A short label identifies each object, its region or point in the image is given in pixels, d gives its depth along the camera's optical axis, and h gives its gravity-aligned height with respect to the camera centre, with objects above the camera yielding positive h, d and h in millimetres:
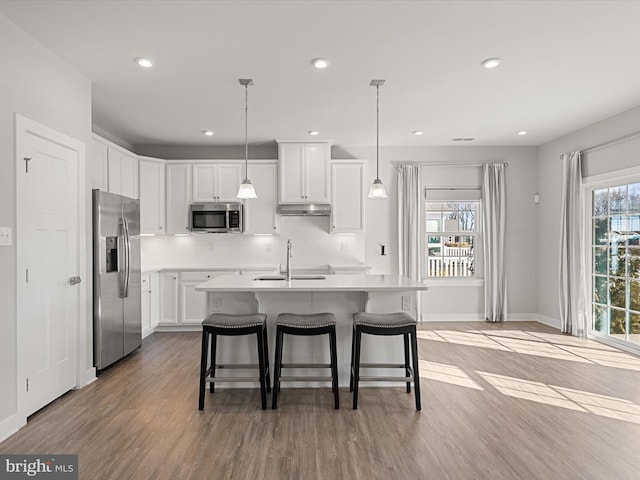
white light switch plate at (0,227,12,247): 2596 +40
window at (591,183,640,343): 4652 -239
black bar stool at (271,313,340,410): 3037 -667
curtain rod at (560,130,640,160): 4441 +1158
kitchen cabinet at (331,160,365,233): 5930 +668
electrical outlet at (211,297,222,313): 3496 -537
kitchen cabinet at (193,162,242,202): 5914 +949
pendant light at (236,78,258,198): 3662 +489
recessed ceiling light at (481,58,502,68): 3247 +1446
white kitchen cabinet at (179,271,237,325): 5605 -753
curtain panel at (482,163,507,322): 6223 +51
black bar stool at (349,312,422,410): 3006 -660
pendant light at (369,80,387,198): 3746 +489
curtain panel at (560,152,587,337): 5266 -131
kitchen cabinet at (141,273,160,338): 5184 -793
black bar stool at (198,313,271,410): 3012 -661
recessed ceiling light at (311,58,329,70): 3242 +1446
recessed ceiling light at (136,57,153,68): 3217 +1445
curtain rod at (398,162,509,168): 6281 +1190
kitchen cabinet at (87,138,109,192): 4320 +844
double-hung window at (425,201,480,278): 6402 +102
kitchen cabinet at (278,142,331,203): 5809 +971
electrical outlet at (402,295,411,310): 3531 -514
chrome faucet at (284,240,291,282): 3680 -263
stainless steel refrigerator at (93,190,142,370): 3781 -353
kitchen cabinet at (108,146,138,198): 4742 +873
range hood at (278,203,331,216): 5805 +486
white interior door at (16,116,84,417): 2803 -146
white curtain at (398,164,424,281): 6191 +284
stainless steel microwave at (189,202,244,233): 5836 +336
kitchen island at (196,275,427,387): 3494 -582
